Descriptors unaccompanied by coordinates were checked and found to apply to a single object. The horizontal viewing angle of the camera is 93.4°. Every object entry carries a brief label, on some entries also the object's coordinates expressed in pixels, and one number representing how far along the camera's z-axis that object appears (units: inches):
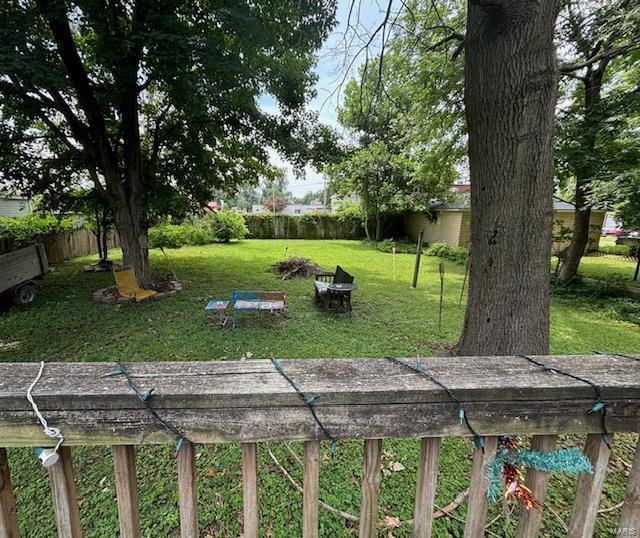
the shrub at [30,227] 339.3
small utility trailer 225.6
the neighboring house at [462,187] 959.6
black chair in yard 233.2
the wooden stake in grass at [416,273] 292.7
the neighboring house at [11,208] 620.0
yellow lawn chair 246.8
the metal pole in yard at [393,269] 386.9
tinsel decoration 32.1
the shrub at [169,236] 563.2
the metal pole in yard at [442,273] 194.3
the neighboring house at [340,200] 835.9
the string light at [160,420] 29.0
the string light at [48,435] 27.5
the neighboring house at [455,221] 596.7
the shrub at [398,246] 626.5
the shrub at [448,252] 525.3
